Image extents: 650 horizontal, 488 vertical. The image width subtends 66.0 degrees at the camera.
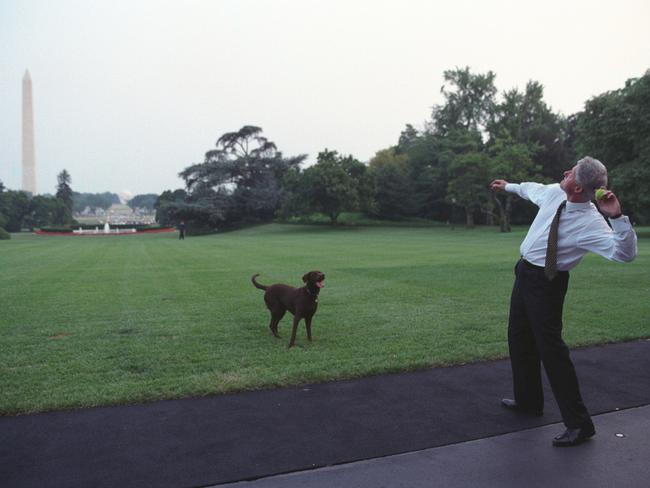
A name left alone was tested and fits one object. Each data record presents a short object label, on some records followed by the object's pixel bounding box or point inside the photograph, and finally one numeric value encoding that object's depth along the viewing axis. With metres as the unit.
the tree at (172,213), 52.16
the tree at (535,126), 52.16
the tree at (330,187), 45.91
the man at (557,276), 3.40
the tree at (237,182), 54.22
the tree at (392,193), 54.16
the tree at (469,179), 41.59
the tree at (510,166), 40.16
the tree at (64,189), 92.22
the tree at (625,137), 30.12
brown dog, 5.82
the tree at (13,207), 65.88
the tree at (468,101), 59.00
